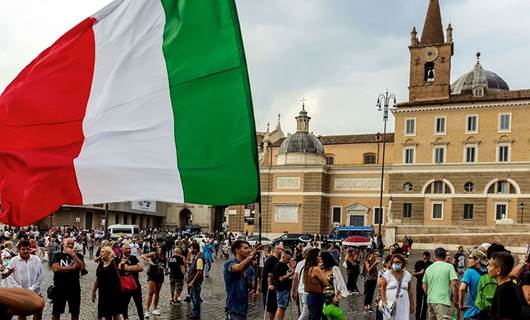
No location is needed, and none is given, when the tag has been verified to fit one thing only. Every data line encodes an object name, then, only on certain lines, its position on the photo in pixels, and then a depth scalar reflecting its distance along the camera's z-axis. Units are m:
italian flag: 5.63
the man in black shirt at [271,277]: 10.77
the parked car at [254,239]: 46.34
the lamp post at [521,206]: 50.53
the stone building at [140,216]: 70.69
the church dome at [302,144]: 63.41
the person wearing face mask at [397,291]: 8.94
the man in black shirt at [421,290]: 12.06
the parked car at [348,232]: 49.06
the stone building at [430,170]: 51.66
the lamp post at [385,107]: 42.78
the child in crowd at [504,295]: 5.16
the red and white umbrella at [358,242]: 38.66
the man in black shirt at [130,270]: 10.09
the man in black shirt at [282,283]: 10.73
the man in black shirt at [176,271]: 13.98
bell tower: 57.28
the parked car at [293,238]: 46.19
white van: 55.97
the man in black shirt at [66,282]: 9.23
